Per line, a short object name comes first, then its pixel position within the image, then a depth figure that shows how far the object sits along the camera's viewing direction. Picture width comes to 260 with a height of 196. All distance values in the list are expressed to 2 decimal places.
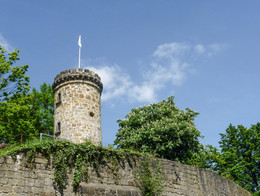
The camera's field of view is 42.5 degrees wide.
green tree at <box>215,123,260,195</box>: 26.02
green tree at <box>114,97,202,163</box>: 23.72
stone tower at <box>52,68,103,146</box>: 20.12
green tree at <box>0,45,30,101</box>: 20.94
